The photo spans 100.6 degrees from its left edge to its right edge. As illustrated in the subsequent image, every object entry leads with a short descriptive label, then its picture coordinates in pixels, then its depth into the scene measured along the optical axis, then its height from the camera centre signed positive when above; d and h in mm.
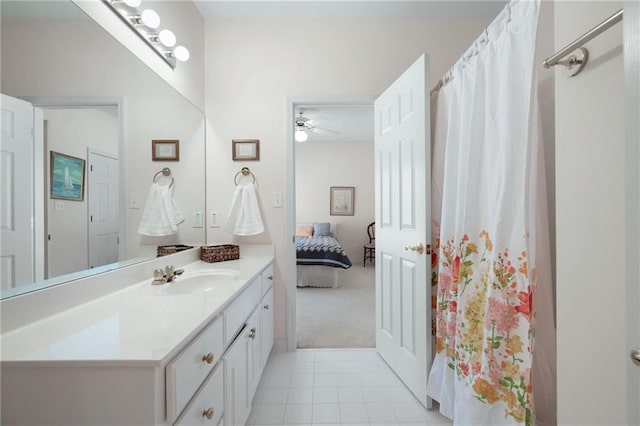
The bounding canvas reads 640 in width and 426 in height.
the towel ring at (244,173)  2211 +346
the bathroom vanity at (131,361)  621 -377
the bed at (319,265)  4145 -798
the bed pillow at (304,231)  5844 -376
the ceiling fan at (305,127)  4155 +1526
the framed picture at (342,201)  6336 +308
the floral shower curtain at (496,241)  1064 -125
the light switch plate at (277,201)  2217 +110
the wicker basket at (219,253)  1923 -284
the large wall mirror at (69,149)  804 +256
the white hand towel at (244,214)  2111 +3
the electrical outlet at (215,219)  2229 -38
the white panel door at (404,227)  1545 -91
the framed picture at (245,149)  2207 +543
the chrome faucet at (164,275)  1340 -312
